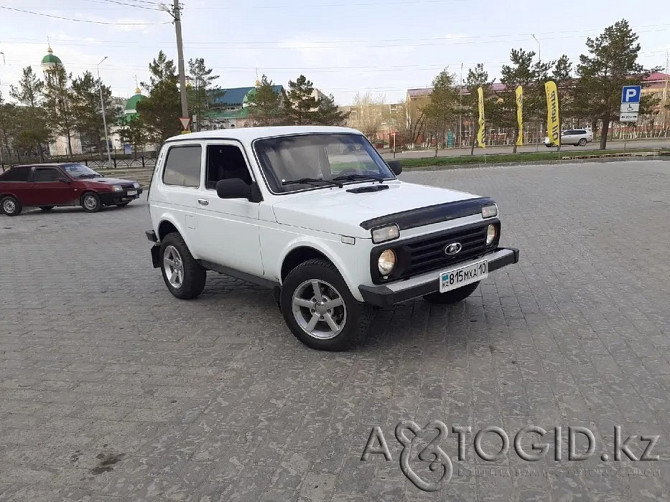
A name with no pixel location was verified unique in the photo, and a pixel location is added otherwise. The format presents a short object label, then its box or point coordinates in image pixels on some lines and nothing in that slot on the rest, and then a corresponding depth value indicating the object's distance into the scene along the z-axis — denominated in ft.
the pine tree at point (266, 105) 196.44
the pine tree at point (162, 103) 145.59
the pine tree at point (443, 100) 160.56
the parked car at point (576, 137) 163.22
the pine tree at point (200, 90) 171.83
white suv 13.26
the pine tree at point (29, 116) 157.89
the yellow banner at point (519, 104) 133.28
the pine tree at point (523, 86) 144.05
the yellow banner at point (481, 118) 135.49
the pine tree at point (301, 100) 180.55
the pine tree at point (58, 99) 166.09
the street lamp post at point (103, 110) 159.72
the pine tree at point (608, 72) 124.67
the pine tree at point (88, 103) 168.66
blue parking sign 81.71
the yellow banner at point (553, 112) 109.91
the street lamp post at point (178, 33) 73.46
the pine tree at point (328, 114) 185.47
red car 53.62
